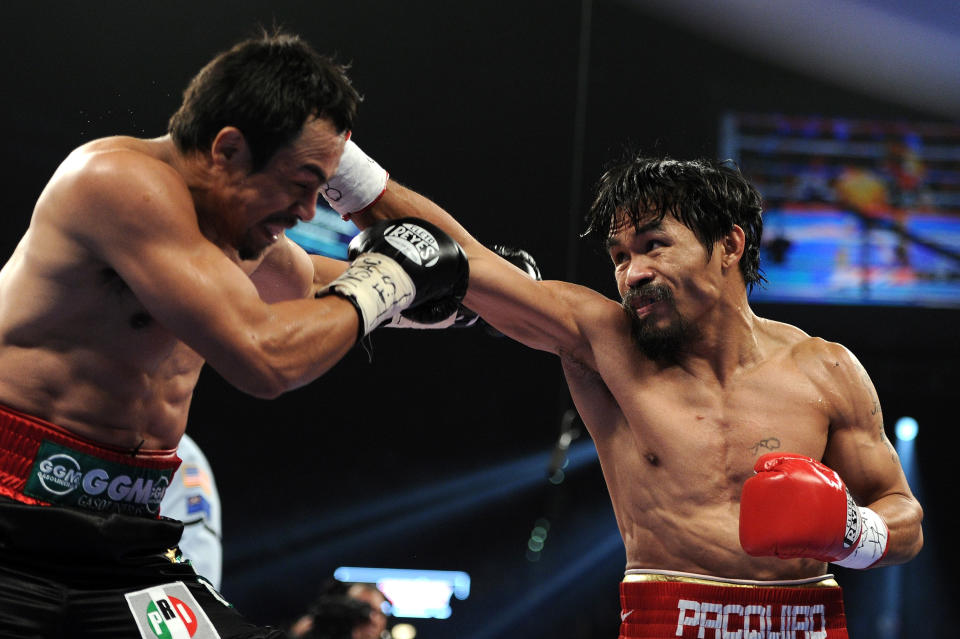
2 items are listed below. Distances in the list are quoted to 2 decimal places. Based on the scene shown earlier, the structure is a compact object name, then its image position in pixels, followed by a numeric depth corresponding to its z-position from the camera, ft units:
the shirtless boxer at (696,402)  10.86
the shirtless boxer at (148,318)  9.82
